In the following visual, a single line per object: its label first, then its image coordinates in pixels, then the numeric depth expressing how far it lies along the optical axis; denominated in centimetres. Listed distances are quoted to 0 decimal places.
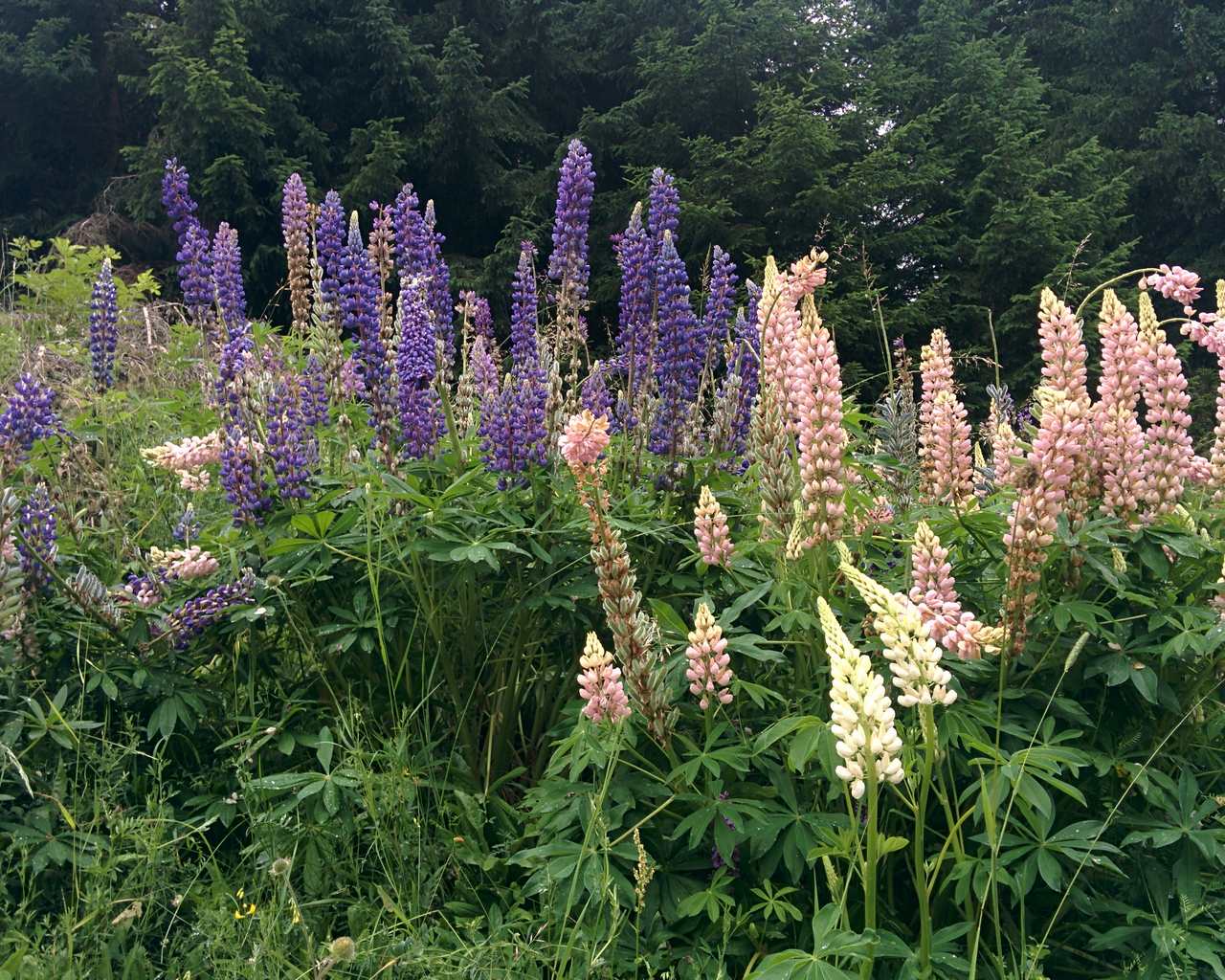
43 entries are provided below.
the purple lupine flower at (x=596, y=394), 331
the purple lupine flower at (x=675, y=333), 324
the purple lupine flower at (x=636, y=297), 337
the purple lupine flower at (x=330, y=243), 343
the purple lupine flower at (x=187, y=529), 312
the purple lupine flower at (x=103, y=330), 458
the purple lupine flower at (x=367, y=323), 316
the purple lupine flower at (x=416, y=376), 310
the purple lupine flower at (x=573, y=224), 351
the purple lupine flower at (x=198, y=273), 429
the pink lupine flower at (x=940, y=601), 204
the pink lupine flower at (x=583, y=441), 219
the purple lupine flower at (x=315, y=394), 356
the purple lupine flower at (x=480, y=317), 432
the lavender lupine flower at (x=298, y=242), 402
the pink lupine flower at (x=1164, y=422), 245
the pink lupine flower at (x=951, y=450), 287
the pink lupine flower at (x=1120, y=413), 243
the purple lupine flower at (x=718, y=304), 347
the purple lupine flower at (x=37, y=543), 275
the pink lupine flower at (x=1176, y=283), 252
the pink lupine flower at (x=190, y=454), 313
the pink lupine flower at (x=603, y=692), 211
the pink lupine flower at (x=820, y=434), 227
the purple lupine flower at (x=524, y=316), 361
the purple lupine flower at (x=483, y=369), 319
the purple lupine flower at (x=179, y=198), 438
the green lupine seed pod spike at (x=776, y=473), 240
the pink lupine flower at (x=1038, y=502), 218
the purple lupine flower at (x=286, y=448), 296
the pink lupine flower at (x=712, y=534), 241
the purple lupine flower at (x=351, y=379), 324
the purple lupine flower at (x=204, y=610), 270
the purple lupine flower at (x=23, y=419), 311
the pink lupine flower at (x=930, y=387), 305
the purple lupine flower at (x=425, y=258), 362
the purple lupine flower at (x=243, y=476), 291
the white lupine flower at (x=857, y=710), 149
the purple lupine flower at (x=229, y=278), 415
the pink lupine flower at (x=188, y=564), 283
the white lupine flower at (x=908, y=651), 155
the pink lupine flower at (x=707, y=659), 212
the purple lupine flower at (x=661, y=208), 338
